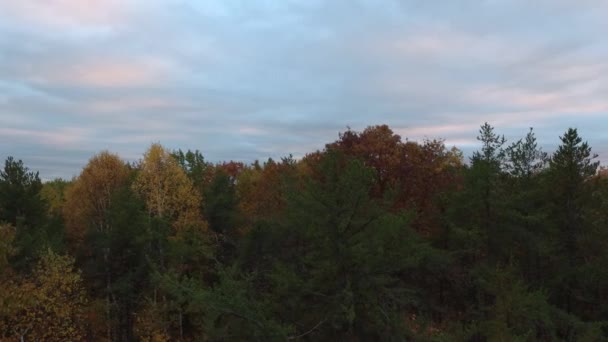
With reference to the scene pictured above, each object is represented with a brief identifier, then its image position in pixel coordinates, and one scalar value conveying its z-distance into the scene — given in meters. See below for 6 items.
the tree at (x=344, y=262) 14.68
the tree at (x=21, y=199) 35.41
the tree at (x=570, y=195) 26.89
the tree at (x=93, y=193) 43.25
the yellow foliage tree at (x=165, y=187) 38.72
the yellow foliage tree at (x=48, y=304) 27.28
